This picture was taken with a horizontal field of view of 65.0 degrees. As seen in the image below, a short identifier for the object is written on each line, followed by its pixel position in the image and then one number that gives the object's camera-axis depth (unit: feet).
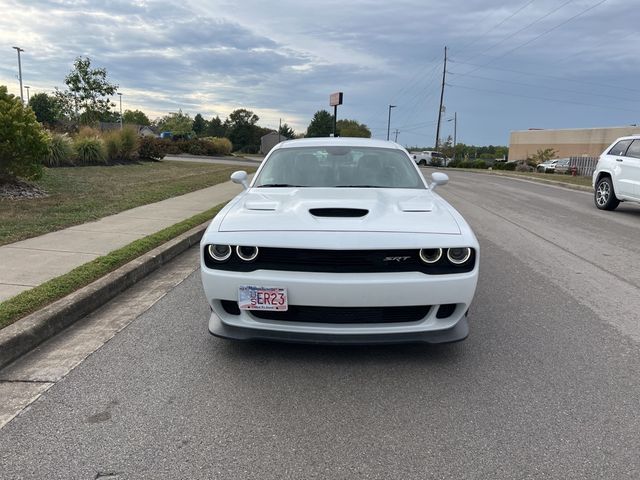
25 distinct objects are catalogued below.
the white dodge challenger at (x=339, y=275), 10.33
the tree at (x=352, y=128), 325.50
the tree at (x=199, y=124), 432.54
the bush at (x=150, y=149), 75.66
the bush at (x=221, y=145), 143.35
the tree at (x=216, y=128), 371.21
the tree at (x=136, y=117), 392.06
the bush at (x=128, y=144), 67.97
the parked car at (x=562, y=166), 120.84
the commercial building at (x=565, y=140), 201.16
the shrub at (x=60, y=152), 53.21
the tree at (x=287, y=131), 360.95
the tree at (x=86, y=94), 92.17
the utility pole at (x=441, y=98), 178.81
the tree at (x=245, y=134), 314.76
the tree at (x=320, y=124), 365.20
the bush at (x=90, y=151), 58.29
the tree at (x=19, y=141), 30.09
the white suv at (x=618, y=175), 36.55
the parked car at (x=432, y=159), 180.51
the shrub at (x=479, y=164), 174.15
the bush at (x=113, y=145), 63.82
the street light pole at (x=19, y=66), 161.69
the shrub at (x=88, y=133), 63.05
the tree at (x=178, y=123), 296.46
